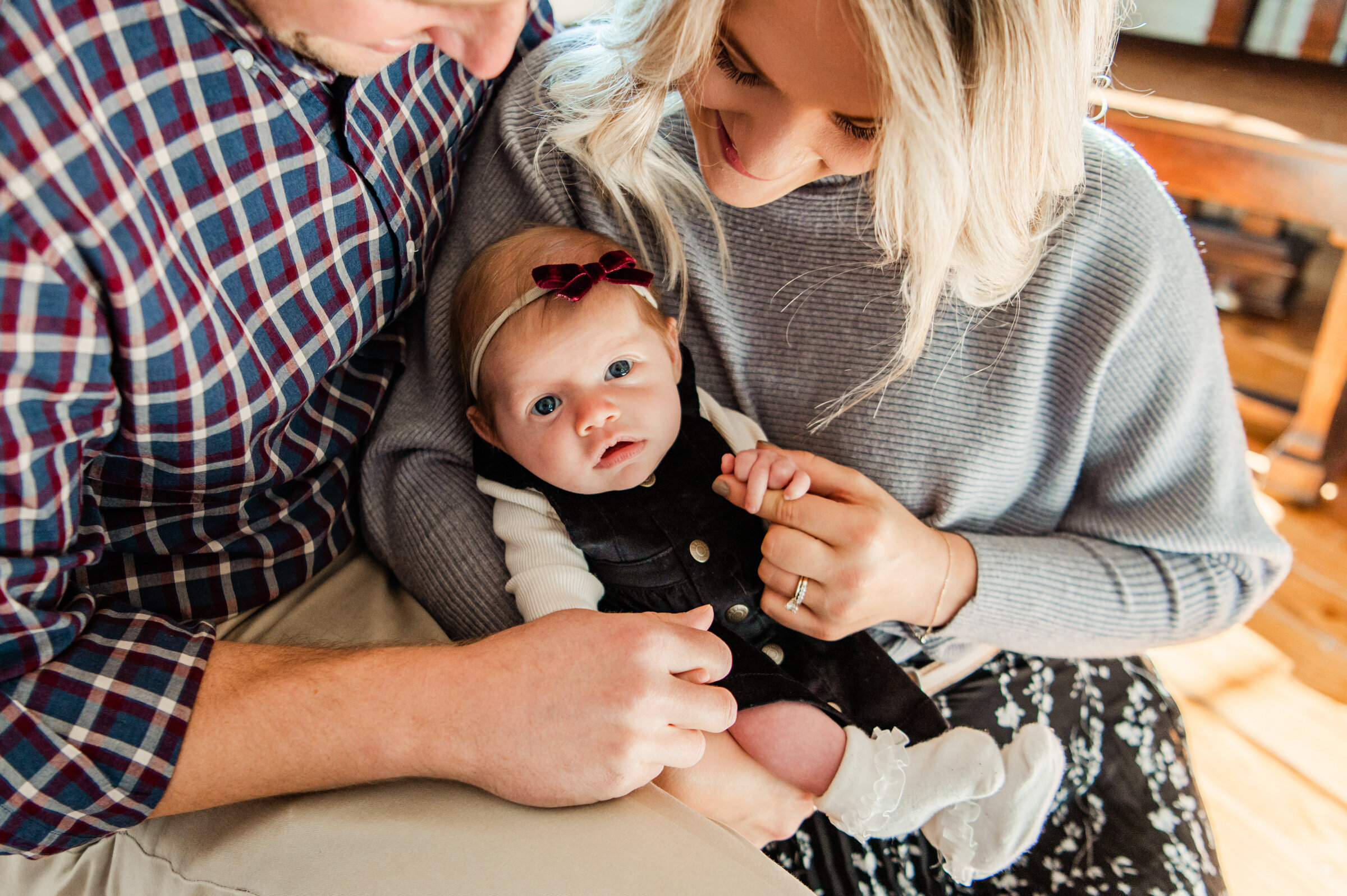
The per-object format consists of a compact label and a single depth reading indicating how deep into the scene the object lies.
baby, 1.02
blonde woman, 0.96
